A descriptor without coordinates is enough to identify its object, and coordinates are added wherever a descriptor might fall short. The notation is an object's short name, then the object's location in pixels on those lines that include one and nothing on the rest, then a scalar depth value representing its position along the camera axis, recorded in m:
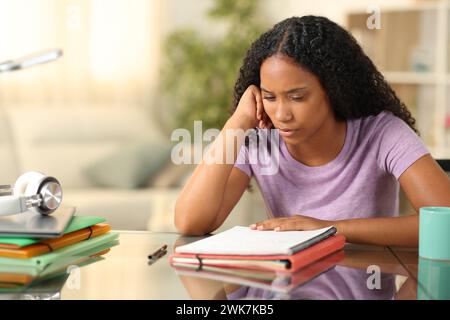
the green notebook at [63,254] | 3.00
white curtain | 7.86
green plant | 8.27
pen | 3.10
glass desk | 2.84
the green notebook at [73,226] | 3.03
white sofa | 6.41
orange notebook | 3.02
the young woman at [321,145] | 3.38
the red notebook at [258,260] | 2.97
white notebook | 3.01
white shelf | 7.13
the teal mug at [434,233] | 3.03
